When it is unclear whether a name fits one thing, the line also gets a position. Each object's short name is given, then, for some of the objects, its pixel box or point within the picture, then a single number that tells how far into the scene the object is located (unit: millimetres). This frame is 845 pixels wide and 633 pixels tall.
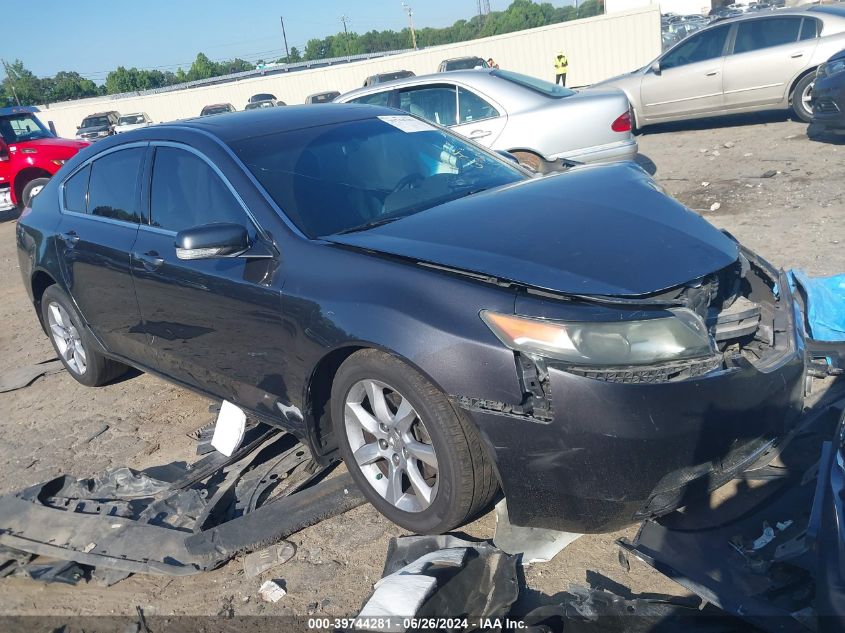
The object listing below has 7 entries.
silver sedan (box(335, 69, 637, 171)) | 7504
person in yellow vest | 26031
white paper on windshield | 4266
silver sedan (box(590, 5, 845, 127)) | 10555
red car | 13406
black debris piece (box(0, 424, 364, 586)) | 3221
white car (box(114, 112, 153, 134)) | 32625
